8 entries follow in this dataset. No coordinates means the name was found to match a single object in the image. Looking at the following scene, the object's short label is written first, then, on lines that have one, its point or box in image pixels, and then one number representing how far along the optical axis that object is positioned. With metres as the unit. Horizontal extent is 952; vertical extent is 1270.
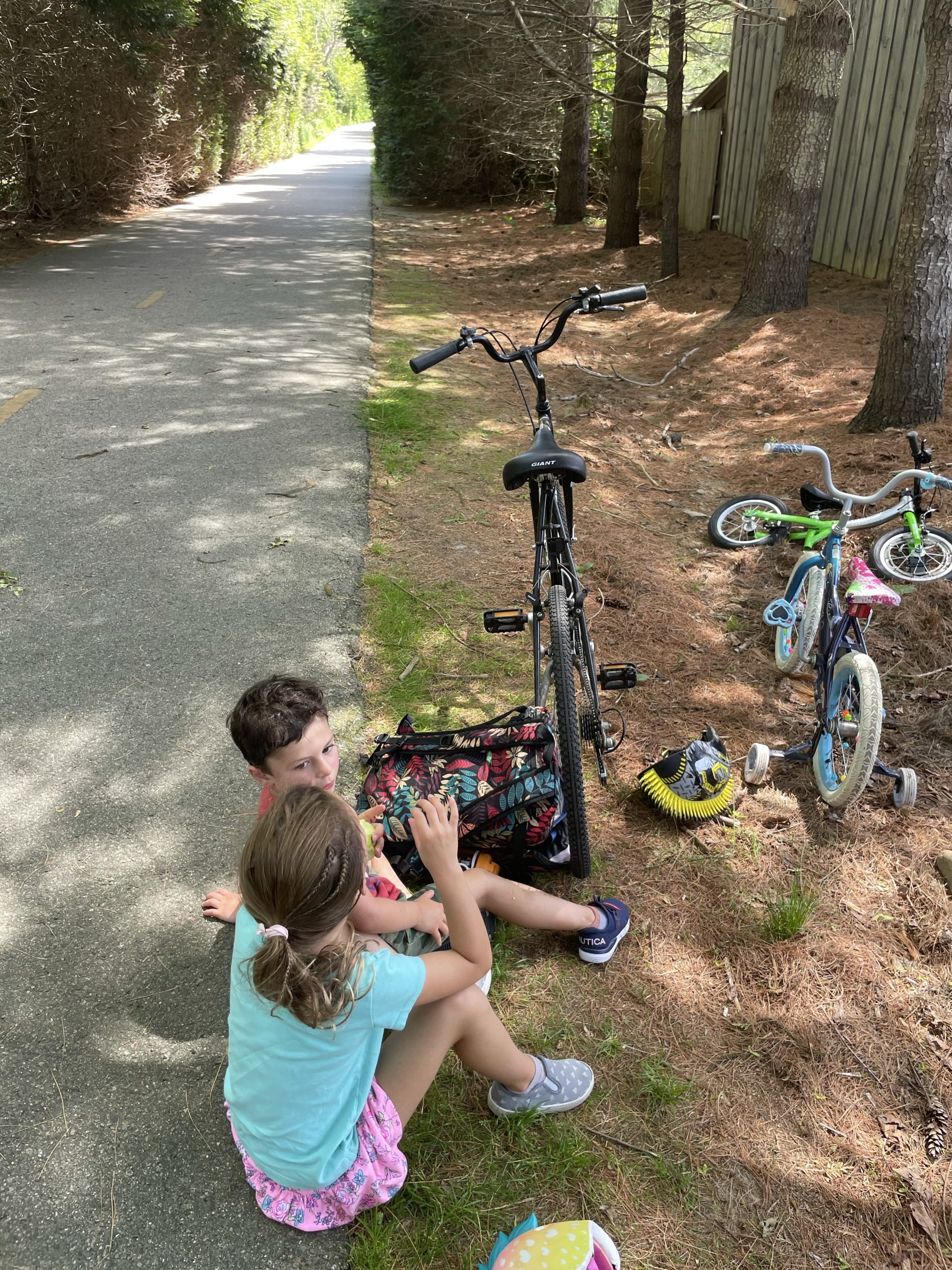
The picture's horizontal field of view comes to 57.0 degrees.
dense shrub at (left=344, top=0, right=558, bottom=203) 14.96
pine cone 2.16
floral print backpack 2.70
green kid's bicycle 3.71
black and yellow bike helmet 3.13
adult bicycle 2.75
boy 2.20
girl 1.64
